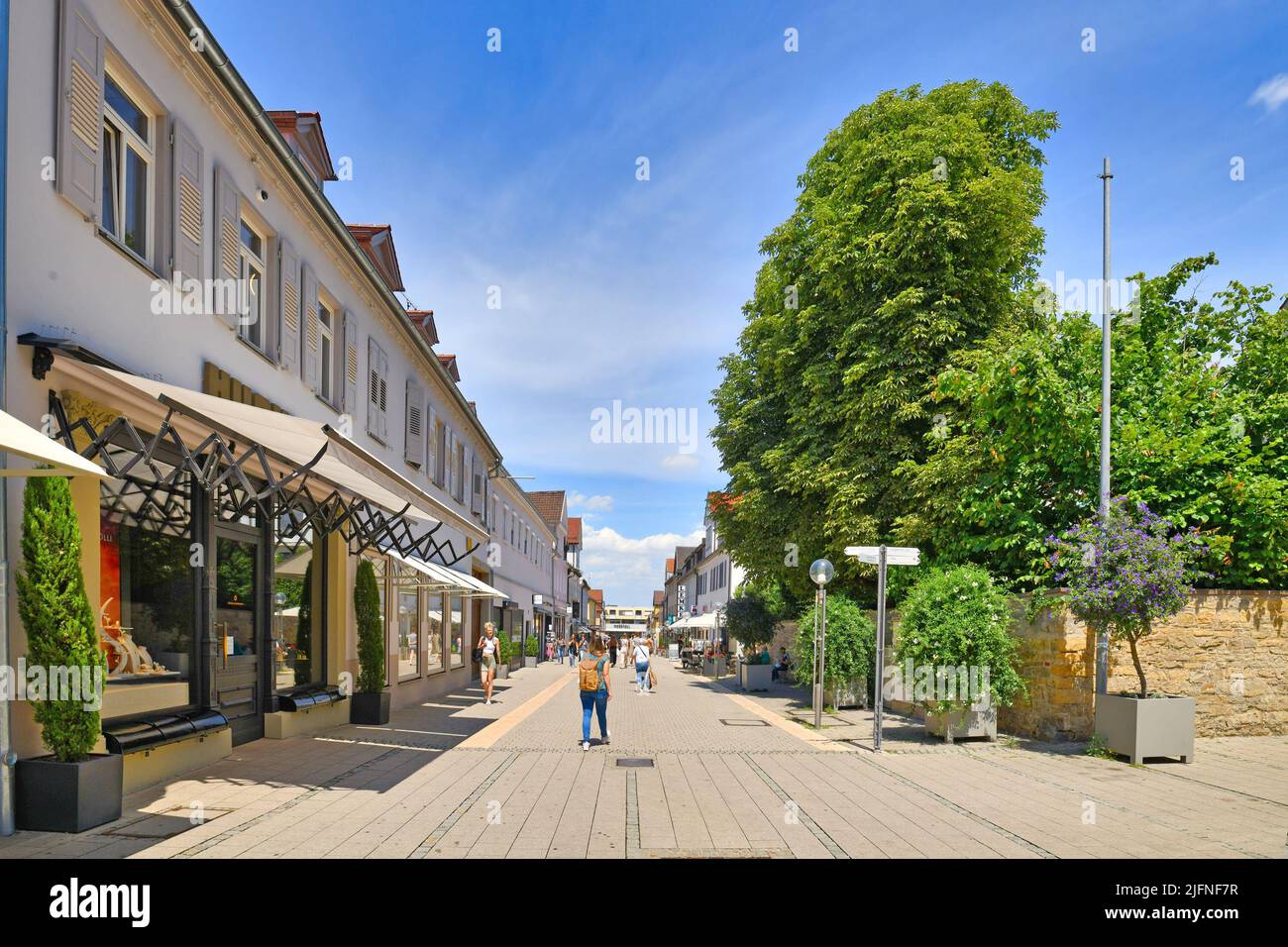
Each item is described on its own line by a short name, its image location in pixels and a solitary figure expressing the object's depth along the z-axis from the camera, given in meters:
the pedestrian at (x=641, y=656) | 21.86
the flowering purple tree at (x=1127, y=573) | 11.04
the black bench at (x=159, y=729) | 7.63
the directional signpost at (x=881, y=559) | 12.13
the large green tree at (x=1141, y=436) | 13.72
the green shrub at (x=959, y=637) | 12.28
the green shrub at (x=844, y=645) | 17.61
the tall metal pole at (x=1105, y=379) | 12.72
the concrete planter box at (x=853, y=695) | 18.84
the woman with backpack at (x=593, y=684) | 12.20
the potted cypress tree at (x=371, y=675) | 14.02
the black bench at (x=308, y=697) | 11.99
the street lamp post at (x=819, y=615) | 14.85
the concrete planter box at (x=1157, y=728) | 10.92
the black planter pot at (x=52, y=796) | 6.41
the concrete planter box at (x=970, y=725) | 12.75
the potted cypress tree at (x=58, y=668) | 6.43
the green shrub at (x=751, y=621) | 28.72
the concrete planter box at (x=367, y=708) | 14.10
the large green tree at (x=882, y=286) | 18.30
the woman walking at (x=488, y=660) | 19.06
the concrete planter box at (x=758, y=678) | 26.28
